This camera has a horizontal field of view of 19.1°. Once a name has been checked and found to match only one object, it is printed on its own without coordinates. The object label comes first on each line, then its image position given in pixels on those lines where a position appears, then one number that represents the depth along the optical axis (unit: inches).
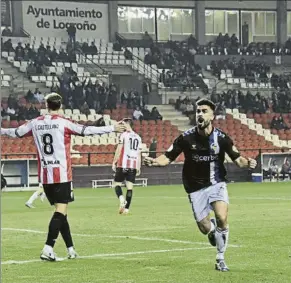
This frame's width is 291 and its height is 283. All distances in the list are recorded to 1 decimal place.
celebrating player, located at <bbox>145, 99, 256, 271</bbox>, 397.1
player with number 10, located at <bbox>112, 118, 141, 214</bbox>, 828.0
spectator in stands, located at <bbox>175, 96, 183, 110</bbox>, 1882.4
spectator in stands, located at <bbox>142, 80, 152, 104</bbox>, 1910.8
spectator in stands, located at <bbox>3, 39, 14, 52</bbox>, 1872.5
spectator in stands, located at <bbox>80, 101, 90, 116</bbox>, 1699.1
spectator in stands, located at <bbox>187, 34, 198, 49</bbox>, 2168.8
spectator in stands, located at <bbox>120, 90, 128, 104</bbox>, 1804.3
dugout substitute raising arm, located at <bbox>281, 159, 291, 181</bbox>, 1542.8
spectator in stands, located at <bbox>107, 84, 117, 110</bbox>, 1766.7
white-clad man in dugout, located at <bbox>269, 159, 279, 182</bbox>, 1529.9
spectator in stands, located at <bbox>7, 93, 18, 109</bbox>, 1610.5
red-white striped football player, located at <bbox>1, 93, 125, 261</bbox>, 445.4
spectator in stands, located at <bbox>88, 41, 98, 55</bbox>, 1999.3
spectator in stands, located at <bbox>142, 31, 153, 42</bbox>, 2194.8
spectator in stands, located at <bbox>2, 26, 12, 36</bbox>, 1951.3
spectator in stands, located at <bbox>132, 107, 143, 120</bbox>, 1739.8
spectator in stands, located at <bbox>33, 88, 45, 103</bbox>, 1690.5
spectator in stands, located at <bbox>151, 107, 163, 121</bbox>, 1771.7
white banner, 2059.5
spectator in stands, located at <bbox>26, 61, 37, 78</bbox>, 1816.9
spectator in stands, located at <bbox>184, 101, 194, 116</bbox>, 1852.4
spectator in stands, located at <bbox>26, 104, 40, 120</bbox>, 1593.3
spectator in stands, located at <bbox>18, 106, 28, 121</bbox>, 1571.1
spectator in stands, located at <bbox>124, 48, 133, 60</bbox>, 2050.2
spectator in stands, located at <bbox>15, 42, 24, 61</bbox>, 1859.0
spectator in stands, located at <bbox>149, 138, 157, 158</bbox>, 1497.3
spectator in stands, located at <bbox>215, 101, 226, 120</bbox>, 1829.5
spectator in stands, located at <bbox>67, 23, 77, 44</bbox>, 2025.0
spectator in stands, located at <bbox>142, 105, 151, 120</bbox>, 1759.4
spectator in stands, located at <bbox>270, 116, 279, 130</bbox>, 1842.8
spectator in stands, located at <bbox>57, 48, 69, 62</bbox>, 1924.1
